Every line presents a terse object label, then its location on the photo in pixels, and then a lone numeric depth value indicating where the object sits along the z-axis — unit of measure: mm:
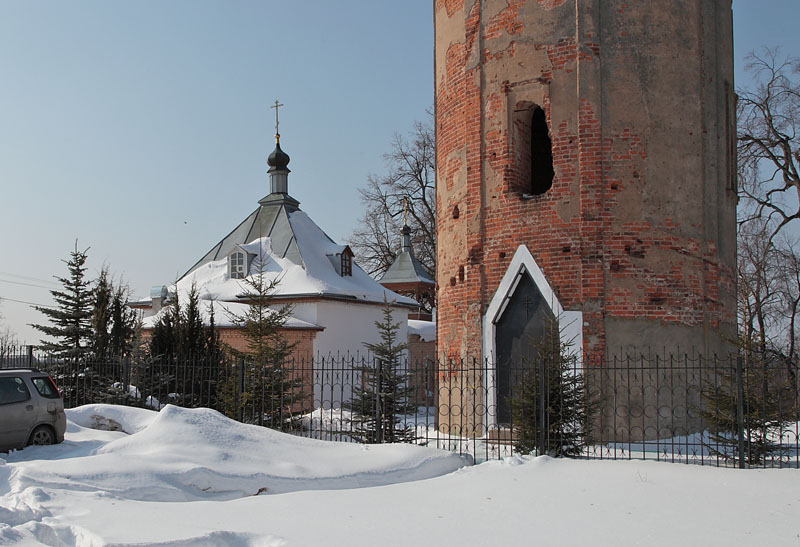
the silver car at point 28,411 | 10477
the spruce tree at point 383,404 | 11586
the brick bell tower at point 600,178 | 12500
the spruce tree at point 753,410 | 9820
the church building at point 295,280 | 24672
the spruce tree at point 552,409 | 10367
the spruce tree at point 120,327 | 18672
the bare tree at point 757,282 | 28109
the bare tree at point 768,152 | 26109
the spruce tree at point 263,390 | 12891
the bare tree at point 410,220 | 38062
